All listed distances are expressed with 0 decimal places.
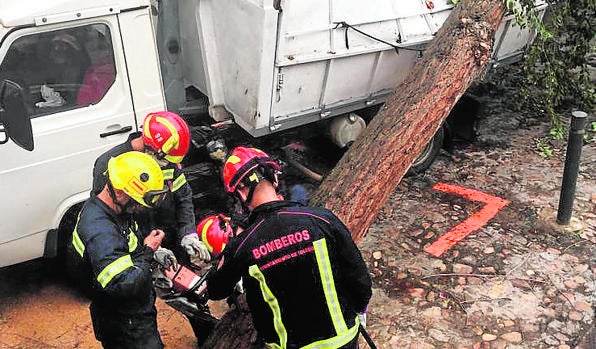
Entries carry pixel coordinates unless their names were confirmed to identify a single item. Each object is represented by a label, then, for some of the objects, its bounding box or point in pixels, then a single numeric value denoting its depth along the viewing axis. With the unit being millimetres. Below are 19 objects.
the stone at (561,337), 4221
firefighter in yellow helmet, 3057
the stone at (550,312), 4430
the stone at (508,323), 4352
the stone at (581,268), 4867
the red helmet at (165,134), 4125
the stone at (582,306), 4461
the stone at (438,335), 4258
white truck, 4102
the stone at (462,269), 4918
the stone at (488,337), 4246
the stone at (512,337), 4223
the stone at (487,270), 4902
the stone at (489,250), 5141
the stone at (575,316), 4388
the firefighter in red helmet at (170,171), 4125
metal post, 5031
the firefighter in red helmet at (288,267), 2715
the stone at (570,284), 4699
